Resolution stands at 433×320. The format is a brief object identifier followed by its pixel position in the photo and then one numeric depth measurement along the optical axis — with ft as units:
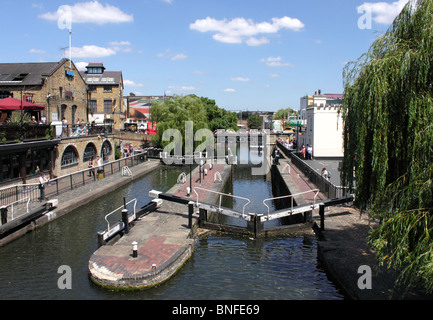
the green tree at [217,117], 265.34
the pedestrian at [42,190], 57.21
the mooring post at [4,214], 43.88
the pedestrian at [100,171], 83.99
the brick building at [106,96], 176.24
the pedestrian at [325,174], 71.90
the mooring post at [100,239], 38.81
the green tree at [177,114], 130.41
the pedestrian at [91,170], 81.21
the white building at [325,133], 118.11
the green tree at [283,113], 479.74
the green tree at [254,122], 517.14
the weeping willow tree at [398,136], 23.99
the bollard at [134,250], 35.45
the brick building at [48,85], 86.74
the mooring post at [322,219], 46.45
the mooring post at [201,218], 50.01
